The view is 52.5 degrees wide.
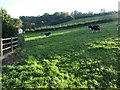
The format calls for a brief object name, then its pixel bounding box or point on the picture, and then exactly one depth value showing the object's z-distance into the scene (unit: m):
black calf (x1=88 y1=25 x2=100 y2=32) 14.77
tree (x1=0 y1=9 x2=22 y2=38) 10.50
